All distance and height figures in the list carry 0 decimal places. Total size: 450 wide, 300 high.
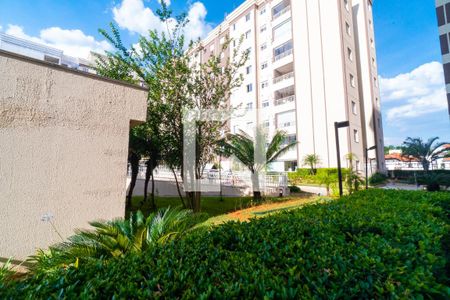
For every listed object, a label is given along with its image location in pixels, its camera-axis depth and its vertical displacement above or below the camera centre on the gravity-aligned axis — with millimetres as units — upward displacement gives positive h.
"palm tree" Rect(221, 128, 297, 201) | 14602 +1345
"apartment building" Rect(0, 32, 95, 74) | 10047 +7241
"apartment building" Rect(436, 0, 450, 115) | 23094 +14944
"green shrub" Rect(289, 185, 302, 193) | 18447 -1598
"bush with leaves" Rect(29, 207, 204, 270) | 3574 -1227
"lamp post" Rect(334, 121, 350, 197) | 8210 +1663
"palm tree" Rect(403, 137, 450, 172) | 26203 +2323
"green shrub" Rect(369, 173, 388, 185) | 21959 -973
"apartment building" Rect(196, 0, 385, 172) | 24516 +12346
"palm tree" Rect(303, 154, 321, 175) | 23384 +998
